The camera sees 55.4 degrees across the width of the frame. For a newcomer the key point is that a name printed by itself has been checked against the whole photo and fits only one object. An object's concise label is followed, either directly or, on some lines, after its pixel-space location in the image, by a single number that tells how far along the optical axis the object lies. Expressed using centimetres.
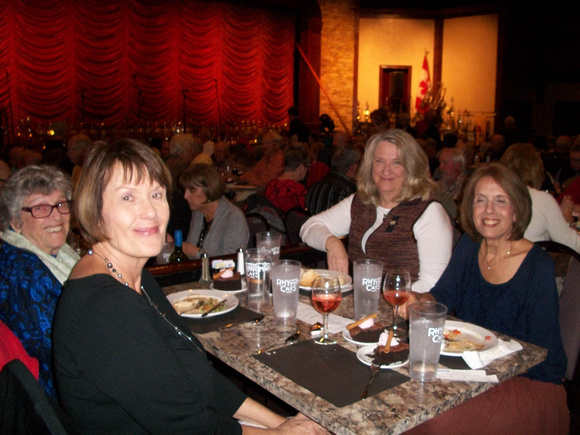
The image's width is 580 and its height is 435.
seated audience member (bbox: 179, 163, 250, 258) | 359
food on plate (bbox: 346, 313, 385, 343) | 178
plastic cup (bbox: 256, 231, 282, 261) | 244
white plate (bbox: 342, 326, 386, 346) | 173
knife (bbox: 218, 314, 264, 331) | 189
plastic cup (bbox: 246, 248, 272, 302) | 208
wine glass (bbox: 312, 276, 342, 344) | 173
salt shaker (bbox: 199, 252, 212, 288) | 242
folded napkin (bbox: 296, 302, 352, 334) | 191
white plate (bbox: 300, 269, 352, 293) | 229
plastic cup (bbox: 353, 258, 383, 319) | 195
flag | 1549
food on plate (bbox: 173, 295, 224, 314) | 203
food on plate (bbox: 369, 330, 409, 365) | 161
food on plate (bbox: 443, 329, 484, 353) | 171
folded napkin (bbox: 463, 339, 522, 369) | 162
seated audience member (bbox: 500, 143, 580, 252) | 344
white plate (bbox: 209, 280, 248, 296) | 224
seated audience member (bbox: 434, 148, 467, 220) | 524
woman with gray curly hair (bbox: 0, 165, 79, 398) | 187
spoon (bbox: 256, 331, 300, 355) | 175
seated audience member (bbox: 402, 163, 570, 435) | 177
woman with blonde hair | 260
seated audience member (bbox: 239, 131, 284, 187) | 711
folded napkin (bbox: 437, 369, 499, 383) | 154
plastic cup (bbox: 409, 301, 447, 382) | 152
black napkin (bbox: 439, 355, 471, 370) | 162
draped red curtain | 1079
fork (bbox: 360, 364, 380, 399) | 143
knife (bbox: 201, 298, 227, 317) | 197
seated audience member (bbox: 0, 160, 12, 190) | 460
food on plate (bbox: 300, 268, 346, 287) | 231
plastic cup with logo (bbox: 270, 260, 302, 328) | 190
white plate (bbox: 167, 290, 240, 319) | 198
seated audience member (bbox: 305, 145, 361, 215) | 470
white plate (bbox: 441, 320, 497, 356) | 174
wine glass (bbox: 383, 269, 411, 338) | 185
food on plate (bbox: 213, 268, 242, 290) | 233
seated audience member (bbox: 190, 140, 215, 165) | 657
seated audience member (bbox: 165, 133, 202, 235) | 625
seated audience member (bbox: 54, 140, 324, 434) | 124
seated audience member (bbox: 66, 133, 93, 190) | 632
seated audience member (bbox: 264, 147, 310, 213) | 523
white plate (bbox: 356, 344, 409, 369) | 159
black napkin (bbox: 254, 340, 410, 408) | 146
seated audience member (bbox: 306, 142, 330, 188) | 704
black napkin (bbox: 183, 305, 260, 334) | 189
